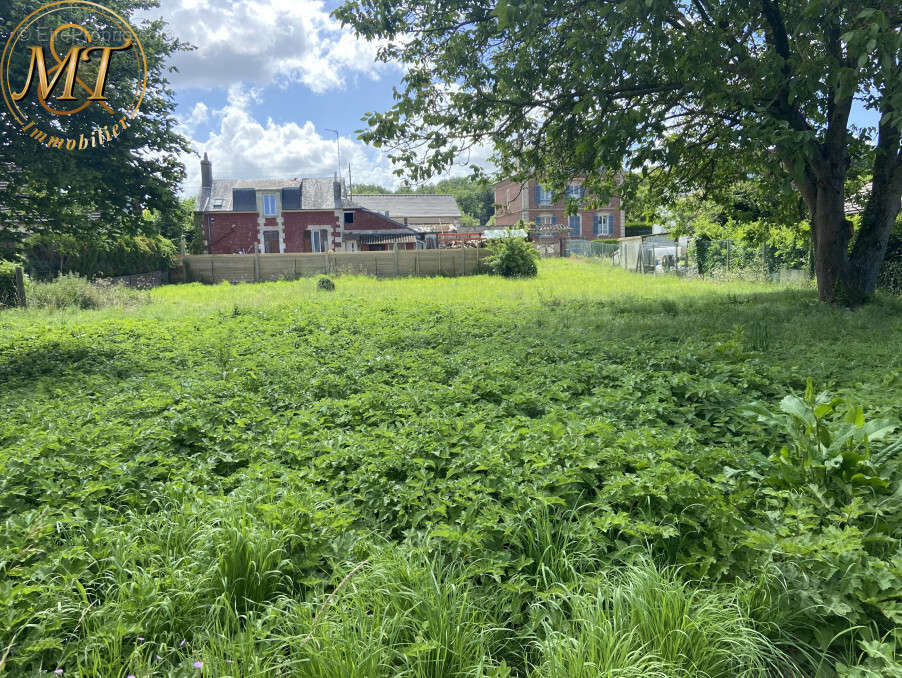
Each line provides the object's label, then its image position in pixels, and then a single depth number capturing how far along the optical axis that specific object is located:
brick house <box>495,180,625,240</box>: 56.56
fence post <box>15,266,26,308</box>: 15.60
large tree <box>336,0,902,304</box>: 8.66
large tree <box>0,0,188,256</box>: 8.67
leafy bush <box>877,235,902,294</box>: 14.96
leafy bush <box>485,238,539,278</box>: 25.28
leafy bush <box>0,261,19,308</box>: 15.67
